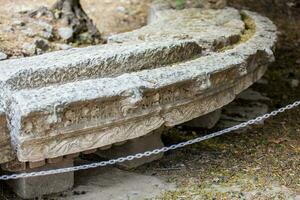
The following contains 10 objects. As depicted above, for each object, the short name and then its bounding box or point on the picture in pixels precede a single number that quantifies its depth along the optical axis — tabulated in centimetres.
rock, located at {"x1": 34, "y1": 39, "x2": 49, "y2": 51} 768
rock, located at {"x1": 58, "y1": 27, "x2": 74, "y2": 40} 823
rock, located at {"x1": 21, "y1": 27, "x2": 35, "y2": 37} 792
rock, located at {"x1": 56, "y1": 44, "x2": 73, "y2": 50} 784
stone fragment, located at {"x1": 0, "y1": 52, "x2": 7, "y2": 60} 698
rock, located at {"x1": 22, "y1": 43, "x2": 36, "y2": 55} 749
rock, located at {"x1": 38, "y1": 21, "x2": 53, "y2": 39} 803
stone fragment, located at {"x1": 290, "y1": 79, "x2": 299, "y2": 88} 986
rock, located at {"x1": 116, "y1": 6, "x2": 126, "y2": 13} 1042
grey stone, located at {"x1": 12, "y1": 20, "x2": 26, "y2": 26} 816
